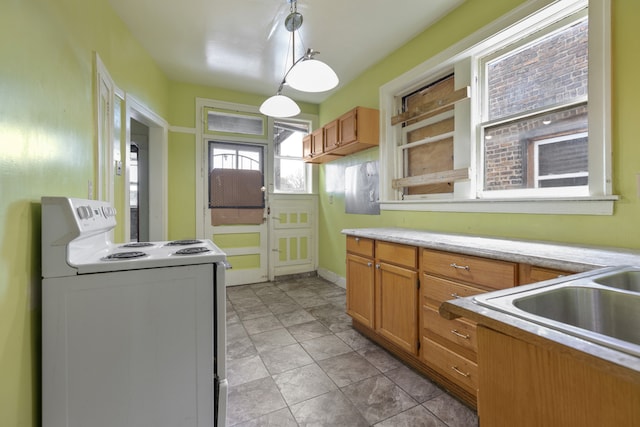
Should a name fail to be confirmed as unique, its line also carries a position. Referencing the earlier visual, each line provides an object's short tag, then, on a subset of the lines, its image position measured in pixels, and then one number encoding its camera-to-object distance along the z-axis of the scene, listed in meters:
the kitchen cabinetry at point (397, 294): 1.92
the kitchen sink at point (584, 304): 0.79
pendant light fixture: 1.80
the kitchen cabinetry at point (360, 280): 2.35
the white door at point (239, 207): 4.01
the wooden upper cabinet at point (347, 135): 3.12
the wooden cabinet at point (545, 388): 0.48
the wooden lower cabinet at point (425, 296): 1.52
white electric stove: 1.11
